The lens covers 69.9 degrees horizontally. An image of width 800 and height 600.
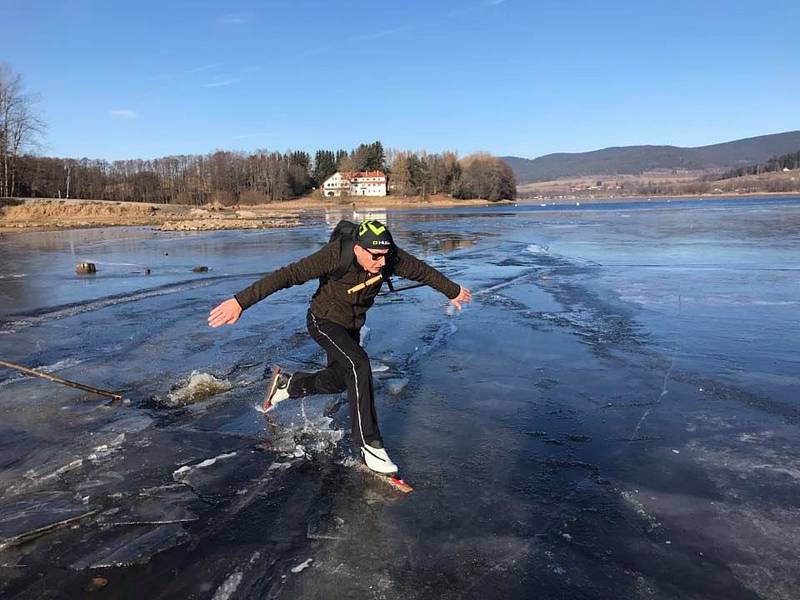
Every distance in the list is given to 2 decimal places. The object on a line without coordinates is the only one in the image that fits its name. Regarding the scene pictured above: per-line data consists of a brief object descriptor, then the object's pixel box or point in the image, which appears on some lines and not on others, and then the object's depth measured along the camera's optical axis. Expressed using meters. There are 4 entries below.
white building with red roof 142.00
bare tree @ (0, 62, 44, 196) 57.84
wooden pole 6.03
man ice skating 4.23
